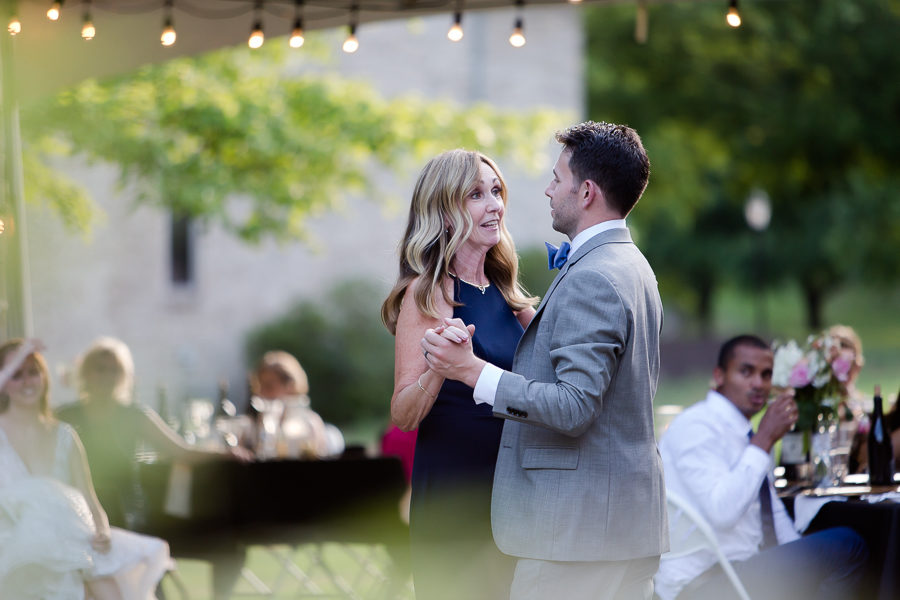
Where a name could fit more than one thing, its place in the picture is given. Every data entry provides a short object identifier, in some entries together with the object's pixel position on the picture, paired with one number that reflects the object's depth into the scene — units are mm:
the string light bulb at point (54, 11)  11617
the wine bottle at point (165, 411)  14381
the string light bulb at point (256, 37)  12927
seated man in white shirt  8747
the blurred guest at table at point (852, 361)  12843
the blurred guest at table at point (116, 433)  12774
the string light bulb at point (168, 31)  12348
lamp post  53162
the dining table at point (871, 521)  8526
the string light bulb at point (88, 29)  12150
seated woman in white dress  10148
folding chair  8648
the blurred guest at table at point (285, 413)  14960
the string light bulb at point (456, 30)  12386
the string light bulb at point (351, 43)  12267
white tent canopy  12158
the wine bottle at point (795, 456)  10620
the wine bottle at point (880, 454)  9851
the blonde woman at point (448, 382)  6490
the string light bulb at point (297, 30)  12672
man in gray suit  5626
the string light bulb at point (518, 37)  12150
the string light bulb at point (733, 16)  11472
